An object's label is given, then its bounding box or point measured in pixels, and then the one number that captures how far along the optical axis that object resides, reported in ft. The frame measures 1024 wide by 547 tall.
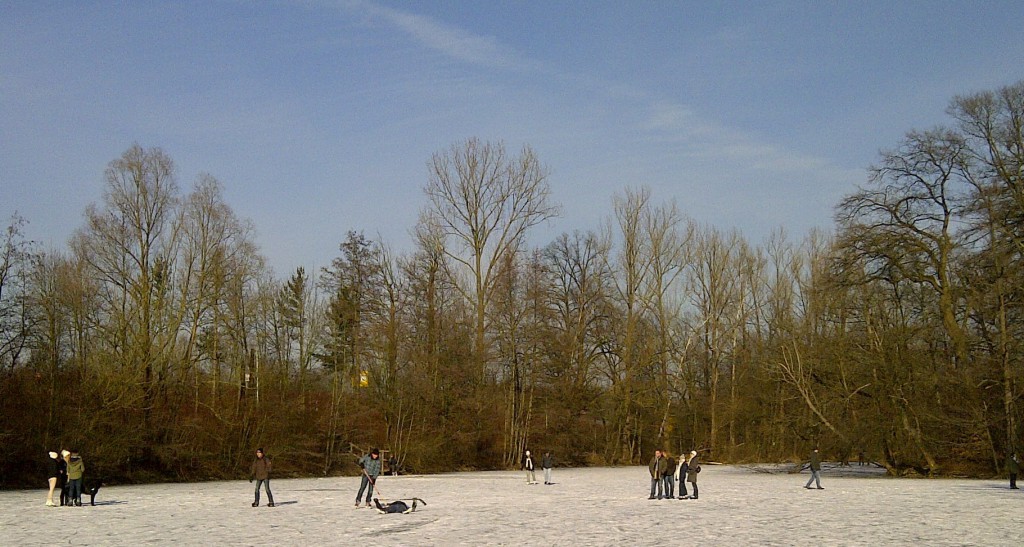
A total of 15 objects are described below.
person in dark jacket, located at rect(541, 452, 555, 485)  123.18
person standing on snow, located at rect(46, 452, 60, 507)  80.24
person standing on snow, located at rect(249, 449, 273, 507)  79.00
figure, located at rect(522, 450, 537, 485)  126.47
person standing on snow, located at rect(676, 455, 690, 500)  93.25
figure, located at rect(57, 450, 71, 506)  80.92
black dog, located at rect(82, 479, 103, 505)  82.94
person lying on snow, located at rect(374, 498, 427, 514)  72.79
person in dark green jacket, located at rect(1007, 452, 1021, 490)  99.30
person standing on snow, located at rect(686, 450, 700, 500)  93.09
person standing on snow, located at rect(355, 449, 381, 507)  79.25
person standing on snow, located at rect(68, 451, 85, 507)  78.64
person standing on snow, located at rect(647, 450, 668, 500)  91.91
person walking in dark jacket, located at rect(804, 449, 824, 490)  105.50
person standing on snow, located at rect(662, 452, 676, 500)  92.45
